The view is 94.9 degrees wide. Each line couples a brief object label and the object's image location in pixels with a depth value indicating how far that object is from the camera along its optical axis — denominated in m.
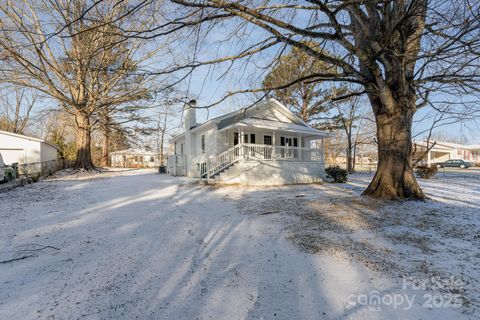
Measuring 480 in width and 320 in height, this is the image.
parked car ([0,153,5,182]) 10.25
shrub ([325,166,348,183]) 12.68
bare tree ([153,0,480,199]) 4.30
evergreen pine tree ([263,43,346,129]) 20.38
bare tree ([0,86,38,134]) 28.01
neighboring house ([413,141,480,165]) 41.81
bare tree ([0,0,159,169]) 12.77
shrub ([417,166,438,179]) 14.57
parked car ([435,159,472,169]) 33.69
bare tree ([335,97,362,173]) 19.58
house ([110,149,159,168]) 43.62
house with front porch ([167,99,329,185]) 11.55
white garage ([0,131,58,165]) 16.80
